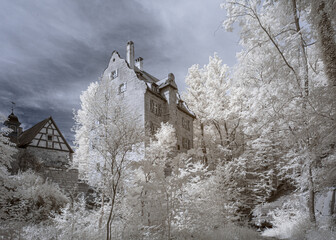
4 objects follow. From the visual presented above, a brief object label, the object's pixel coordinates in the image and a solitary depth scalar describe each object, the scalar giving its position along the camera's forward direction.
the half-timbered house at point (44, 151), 19.02
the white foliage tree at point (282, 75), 6.50
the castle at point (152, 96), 20.31
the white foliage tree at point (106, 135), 7.63
